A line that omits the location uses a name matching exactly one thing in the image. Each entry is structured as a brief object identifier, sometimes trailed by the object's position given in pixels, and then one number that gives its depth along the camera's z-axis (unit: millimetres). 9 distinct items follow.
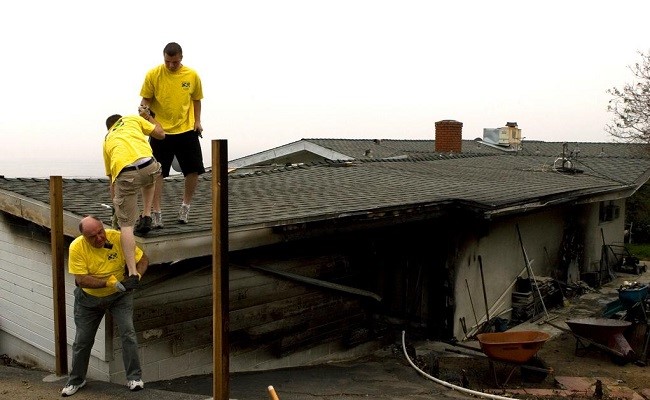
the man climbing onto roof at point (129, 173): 5676
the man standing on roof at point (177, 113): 6449
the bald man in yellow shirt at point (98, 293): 5582
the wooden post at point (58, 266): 6395
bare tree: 26031
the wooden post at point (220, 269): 4953
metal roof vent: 16292
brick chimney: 22312
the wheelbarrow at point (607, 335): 9570
